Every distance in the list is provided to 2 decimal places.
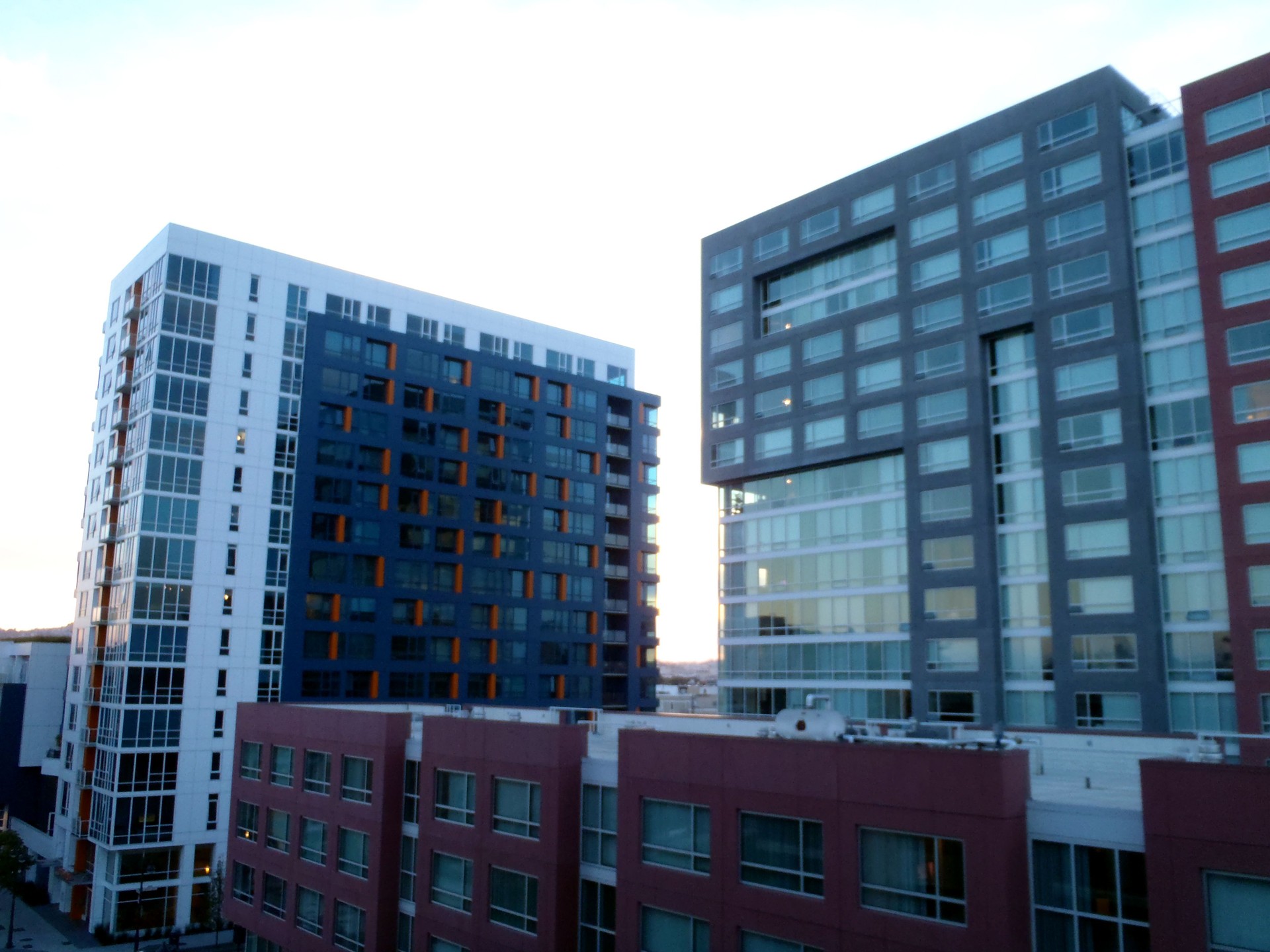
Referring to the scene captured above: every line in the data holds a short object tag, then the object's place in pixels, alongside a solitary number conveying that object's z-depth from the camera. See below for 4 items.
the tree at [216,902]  70.44
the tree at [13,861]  72.38
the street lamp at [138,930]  63.17
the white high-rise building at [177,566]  72.88
